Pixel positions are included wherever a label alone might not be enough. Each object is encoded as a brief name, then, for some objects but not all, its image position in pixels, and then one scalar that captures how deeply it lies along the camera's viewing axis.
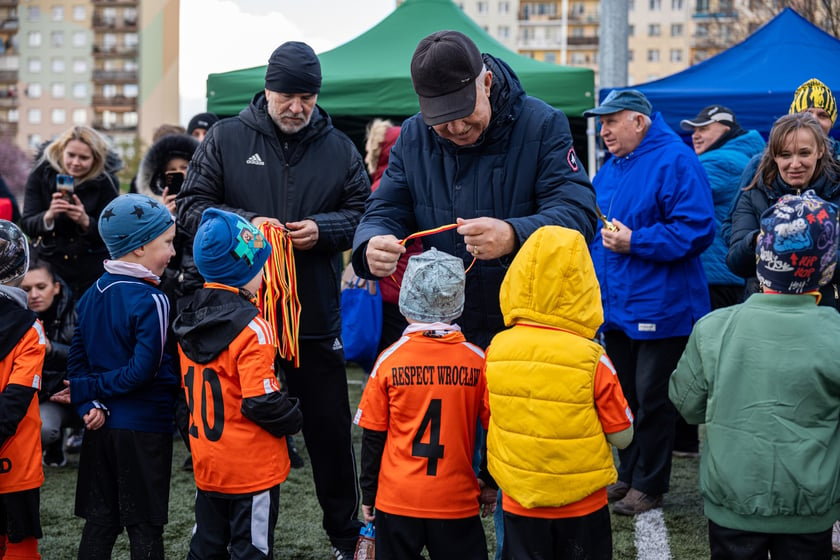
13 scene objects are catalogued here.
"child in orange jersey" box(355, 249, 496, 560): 2.96
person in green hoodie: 2.76
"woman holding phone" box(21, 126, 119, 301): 5.55
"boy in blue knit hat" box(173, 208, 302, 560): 3.12
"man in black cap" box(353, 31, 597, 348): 2.77
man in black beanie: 3.71
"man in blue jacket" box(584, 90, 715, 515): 4.55
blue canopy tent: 7.29
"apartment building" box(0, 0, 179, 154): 91.00
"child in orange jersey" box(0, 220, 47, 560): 3.33
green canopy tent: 7.62
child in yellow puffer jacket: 2.75
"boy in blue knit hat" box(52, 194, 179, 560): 3.39
